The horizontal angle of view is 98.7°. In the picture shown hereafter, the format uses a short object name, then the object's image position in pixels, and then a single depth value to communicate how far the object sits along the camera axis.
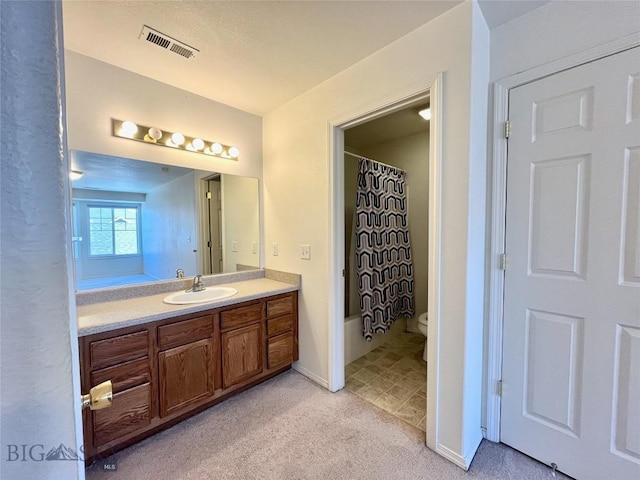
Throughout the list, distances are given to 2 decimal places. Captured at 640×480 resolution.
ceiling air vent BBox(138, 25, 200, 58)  1.60
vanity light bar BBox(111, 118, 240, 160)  1.97
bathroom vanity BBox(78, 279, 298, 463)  1.50
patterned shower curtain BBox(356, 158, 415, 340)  2.64
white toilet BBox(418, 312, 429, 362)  2.58
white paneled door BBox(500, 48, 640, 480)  1.25
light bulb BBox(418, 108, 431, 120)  2.48
